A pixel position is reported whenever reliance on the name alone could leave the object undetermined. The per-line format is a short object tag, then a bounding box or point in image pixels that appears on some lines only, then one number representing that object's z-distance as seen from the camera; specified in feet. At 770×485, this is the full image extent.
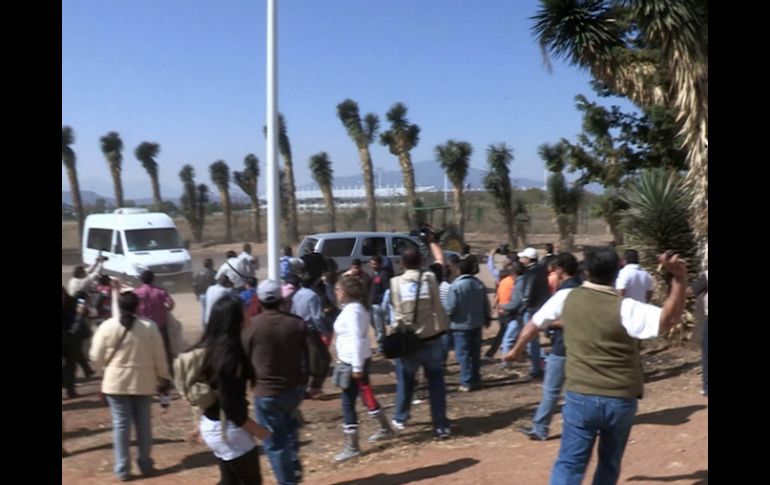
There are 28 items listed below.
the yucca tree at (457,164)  135.95
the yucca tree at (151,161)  163.73
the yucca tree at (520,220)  135.54
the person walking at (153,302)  27.76
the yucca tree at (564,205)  117.29
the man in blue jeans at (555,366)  20.84
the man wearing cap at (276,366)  16.74
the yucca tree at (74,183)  133.96
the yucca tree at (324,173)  155.53
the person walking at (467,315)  28.37
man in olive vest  13.24
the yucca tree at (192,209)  151.53
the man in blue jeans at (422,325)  21.83
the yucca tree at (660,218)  36.37
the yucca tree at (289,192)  143.23
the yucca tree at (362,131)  146.10
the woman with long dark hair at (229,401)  13.97
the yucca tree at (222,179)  157.86
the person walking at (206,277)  43.86
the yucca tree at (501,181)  128.88
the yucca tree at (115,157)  150.20
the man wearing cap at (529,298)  28.45
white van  67.46
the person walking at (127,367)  18.95
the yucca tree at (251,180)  152.87
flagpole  32.07
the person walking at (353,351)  20.42
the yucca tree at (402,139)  139.13
